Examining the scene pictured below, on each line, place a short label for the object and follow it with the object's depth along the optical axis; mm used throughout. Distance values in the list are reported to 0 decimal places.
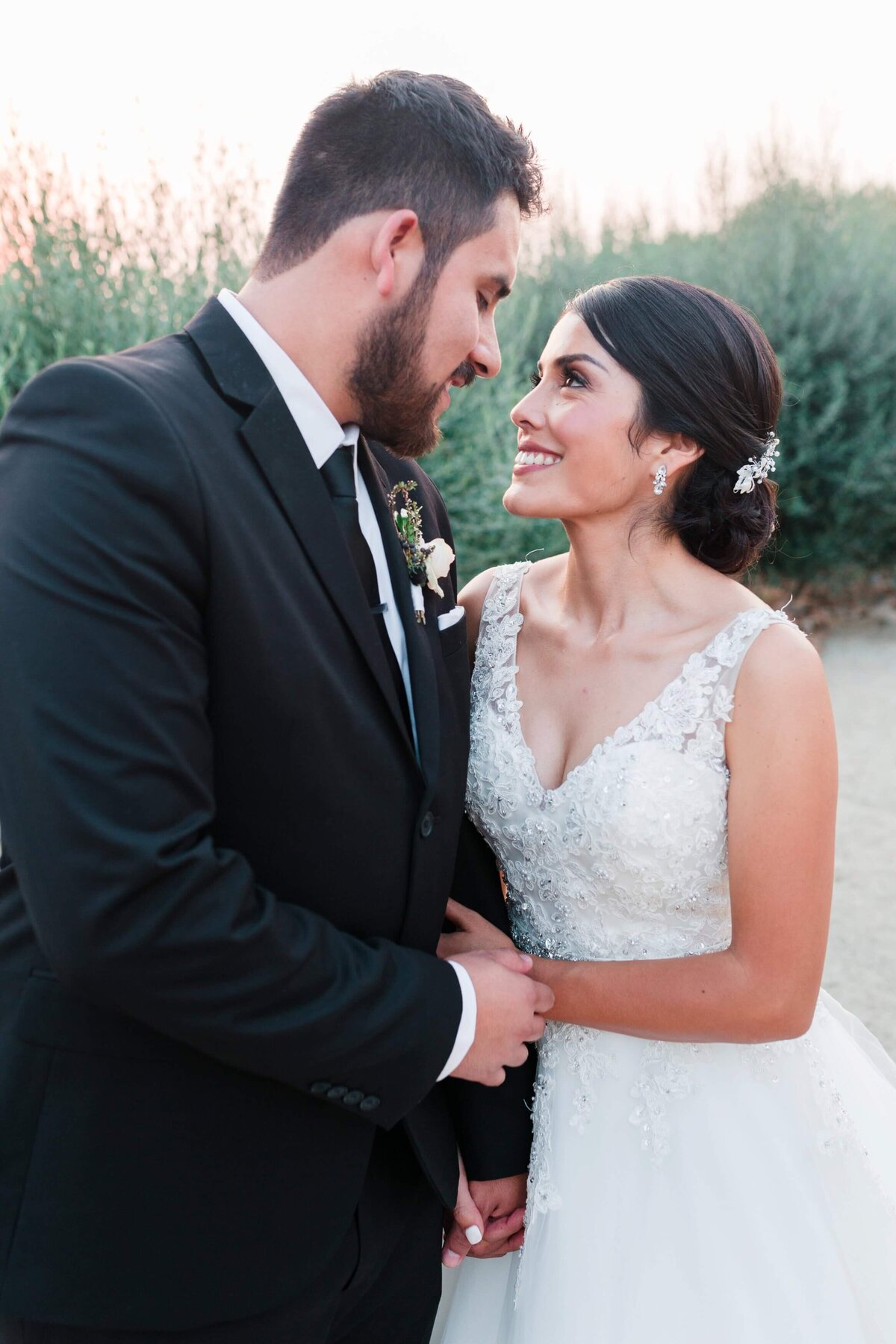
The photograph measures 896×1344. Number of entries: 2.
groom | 1230
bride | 1996
